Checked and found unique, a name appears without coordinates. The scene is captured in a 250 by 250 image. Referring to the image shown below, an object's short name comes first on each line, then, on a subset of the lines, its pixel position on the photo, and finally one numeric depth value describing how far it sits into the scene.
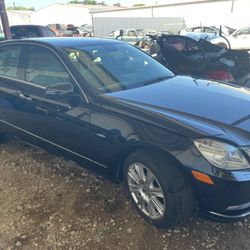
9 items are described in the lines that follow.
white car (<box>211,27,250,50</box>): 15.16
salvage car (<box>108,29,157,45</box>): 18.45
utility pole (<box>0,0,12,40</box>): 9.23
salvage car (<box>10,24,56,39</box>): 12.00
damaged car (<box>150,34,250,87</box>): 5.88
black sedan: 2.21
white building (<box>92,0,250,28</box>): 28.05
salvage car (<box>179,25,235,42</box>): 18.53
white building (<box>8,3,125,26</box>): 46.44
